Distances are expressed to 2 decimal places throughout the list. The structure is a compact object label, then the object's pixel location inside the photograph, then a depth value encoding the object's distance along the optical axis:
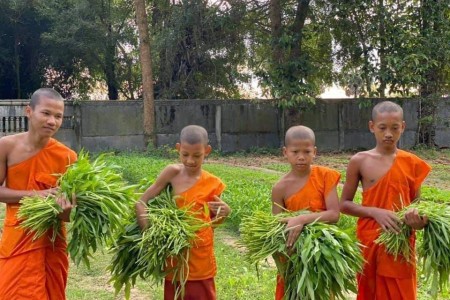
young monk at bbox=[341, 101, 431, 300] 3.46
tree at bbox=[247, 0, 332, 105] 15.92
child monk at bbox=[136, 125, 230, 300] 3.61
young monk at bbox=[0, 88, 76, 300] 3.49
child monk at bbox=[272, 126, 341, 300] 3.47
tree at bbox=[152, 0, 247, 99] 17.06
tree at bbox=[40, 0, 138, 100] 19.08
